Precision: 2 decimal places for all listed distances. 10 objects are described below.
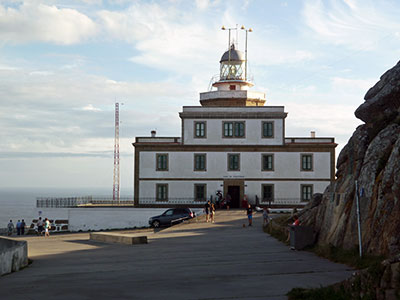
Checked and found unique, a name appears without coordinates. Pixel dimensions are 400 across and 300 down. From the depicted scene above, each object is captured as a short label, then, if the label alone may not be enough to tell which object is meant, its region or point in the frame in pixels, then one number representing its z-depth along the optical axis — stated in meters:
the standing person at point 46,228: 35.59
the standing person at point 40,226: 39.25
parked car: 36.94
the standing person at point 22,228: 39.62
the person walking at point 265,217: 29.73
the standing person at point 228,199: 42.29
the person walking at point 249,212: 30.39
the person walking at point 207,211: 33.45
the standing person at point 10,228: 40.06
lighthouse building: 43.25
